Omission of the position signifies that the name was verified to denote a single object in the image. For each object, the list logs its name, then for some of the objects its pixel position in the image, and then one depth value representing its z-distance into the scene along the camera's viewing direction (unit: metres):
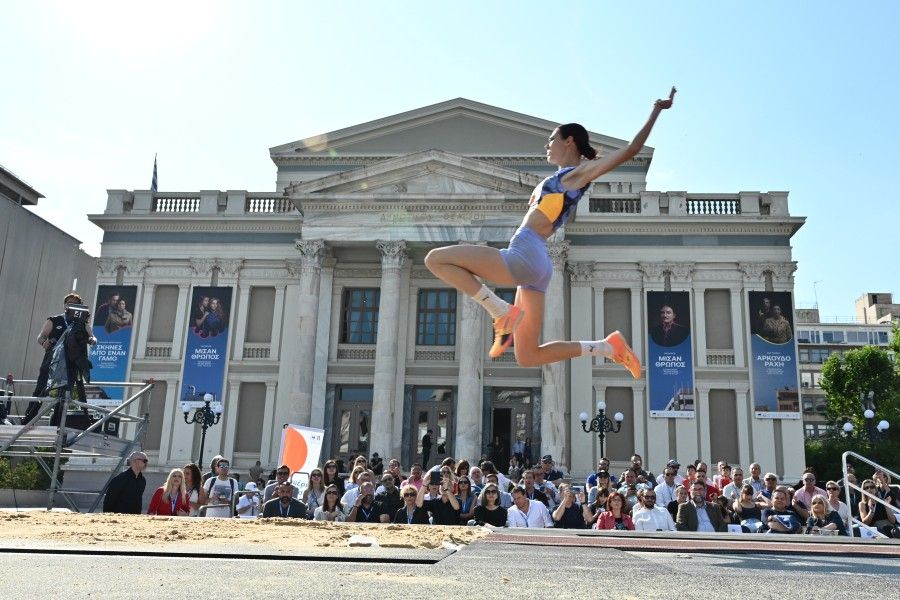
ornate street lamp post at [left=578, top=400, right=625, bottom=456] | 25.40
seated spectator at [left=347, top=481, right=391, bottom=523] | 10.92
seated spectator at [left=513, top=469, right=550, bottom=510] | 13.05
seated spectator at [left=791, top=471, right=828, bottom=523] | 12.15
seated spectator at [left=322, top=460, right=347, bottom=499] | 12.62
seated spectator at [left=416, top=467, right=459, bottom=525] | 10.51
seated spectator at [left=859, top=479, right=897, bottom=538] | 11.39
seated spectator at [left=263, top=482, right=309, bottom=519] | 10.66
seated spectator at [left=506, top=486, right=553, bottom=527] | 10.37
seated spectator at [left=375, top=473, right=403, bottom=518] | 10.97
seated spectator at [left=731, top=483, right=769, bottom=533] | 11.94
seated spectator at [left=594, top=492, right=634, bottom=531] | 10.70
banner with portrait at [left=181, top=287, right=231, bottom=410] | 30.56
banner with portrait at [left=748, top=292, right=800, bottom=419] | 29.20
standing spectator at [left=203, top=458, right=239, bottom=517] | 11.46
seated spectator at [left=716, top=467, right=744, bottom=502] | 14.38
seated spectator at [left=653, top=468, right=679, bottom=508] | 13.48
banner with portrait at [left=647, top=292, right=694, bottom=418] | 29.31
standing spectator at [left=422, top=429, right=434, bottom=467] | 29.62
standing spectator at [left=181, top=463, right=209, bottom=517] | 11.23
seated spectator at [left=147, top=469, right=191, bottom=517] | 10.63
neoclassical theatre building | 29.17
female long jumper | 6.07
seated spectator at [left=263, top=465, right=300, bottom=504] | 11.93
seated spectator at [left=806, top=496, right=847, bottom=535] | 10.81
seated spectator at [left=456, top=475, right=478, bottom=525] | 10.93
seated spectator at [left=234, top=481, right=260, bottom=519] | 12.22
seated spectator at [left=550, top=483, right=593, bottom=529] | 11.06
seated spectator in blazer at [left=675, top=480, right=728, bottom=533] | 10.72
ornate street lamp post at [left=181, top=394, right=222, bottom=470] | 26.33
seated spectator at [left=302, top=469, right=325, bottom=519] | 11.67
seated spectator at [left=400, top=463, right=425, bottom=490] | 13.65
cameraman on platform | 12.66
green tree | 49.41
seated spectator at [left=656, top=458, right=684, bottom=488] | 13.91
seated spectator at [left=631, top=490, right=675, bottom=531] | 10.33
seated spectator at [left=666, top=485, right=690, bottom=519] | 11.16
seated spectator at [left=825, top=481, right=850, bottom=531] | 11.52
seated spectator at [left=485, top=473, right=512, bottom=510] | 12.24
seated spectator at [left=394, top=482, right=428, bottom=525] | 10.52
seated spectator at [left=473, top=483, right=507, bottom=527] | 10.25
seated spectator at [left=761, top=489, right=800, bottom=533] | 10.89
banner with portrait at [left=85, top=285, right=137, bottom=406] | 30.89
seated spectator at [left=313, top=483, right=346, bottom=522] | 11.11
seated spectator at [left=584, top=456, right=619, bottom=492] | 13.79
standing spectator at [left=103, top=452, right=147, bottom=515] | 10.21
